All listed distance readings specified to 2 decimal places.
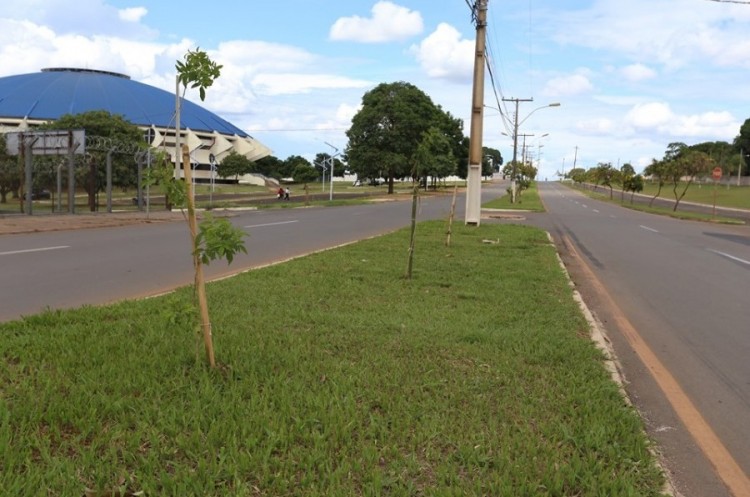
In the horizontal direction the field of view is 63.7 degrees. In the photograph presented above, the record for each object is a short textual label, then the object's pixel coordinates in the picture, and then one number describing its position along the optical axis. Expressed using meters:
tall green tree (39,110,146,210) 24.42
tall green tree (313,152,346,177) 126.89
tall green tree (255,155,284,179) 123.94
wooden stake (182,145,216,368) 3.90
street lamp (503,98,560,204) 43.18
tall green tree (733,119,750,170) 110.31
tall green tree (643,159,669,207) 44.38
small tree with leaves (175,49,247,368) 3.78
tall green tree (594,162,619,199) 62.41
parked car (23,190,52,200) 32.92
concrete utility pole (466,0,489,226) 18.53
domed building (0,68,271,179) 92.94
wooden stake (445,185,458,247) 12.62
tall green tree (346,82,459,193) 54.28
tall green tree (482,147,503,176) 148.32
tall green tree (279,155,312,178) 124.16
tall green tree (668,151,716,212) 41.47
